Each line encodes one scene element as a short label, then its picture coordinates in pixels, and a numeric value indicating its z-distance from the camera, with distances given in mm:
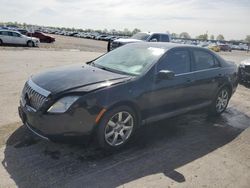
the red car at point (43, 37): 25709
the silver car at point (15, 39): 18182
